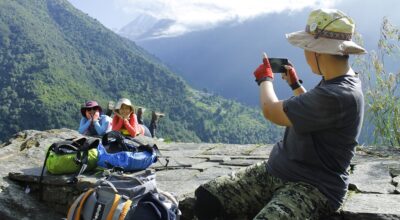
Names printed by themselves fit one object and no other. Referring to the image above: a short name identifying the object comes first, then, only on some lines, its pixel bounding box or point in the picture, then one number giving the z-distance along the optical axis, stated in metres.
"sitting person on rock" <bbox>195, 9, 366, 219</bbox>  2.67
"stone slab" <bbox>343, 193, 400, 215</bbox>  2.90
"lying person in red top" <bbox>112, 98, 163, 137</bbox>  6.89
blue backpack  4.58
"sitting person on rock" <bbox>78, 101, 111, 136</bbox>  7.34
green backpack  4.43
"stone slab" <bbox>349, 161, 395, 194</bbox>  3.58
